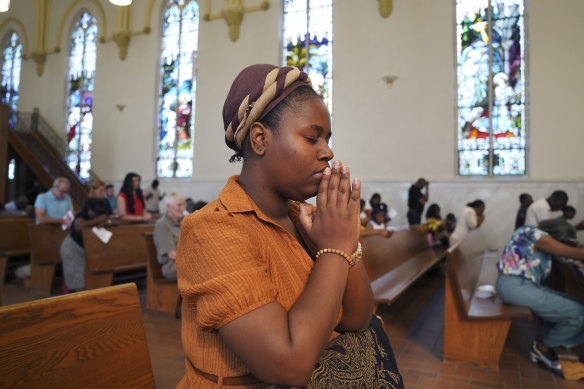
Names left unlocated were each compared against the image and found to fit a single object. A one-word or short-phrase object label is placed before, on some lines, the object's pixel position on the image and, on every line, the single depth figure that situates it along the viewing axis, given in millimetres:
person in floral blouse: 3074
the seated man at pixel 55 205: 5355
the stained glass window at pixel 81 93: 13930
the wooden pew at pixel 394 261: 3684
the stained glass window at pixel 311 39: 10562
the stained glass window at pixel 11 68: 15531
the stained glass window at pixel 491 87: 9016
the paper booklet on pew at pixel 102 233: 4629
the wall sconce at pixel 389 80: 9570
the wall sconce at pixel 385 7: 9664
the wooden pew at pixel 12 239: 5723
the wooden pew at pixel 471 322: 3102
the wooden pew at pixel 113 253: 4574
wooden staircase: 12750
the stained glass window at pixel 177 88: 12273
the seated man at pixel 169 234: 4225
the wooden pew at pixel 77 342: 1011
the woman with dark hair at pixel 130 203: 6207
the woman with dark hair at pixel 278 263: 718
